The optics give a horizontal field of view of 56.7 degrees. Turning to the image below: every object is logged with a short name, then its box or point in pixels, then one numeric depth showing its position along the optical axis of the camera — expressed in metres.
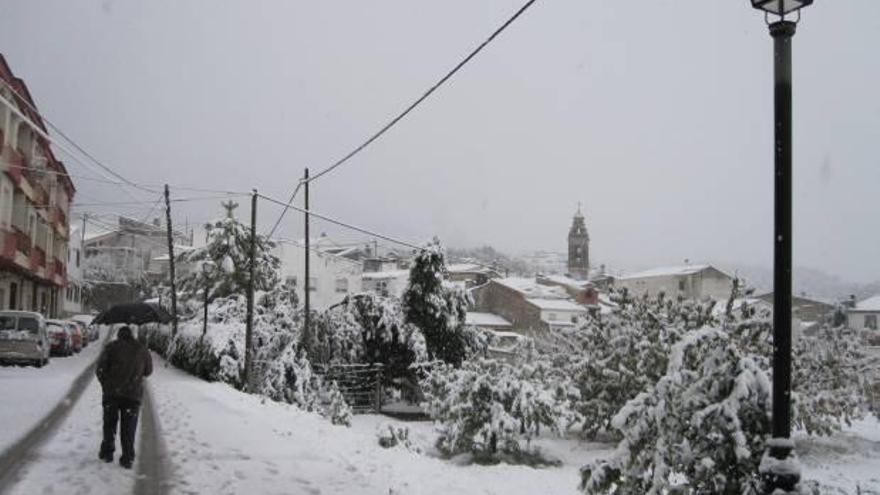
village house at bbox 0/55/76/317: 30.88
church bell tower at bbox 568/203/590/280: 102.38
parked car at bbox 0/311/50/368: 24.09
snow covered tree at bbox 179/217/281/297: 31.38
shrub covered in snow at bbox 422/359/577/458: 16.98
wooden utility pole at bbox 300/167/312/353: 27.08
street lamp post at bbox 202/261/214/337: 31.10
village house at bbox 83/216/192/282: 93.56
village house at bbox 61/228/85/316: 64.62
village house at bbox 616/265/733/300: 79.56
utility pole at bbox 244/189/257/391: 22.81
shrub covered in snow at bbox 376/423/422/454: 14.09
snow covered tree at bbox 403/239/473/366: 29.92
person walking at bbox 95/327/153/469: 8.84
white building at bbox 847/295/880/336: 69.06
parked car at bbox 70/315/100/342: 42.73
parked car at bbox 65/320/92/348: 38.40
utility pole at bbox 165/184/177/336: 37.65
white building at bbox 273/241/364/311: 68.88
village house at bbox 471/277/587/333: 66.38
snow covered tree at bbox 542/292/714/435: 16.45
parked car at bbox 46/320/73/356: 31.75
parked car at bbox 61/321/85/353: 34.25
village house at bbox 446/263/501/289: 83.50
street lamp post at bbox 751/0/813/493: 5.52
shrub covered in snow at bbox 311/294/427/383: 28.91
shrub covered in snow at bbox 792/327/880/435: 19.45
